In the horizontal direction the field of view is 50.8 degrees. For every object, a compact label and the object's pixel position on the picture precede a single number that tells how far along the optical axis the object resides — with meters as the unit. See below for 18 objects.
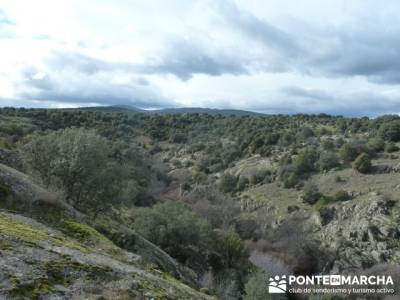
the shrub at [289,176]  46.78
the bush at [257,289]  19.12
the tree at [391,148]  46.12
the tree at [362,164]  42.75
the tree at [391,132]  49.84
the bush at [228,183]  53.00
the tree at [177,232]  24.85
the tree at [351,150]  46.66
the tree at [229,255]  25.75
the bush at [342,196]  38.96
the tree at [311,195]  41.41
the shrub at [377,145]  47.44
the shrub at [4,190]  11.63
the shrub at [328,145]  52.38
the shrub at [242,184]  51.77
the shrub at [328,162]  47.16
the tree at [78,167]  17.89
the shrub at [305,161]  48.62
